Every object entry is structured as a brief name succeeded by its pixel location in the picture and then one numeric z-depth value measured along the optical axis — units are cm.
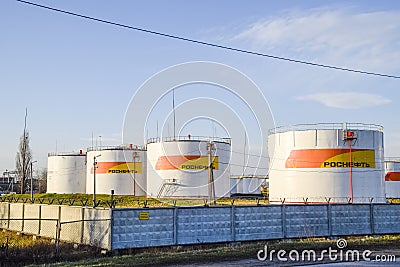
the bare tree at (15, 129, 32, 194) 8219
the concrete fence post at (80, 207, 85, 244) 1753
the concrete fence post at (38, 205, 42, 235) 2181
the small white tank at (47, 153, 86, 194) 7219
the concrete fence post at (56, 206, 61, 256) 1579
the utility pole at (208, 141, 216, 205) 3898
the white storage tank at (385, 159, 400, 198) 6460
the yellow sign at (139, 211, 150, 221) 1647
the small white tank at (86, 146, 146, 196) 6241
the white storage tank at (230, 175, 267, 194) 8075
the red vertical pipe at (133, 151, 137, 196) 6266
